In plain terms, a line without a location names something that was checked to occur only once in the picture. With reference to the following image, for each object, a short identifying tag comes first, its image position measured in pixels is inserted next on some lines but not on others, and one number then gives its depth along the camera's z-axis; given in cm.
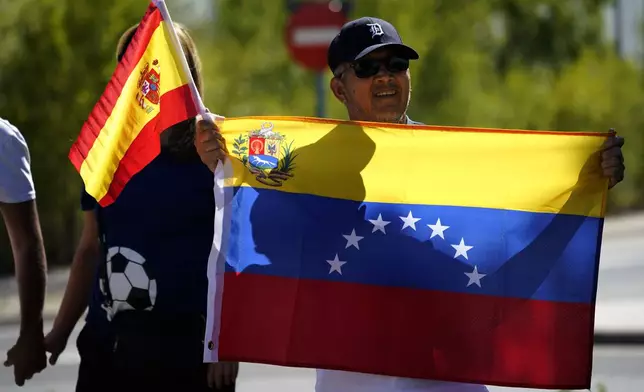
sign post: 3259
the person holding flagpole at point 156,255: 942
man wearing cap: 873
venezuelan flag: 891
